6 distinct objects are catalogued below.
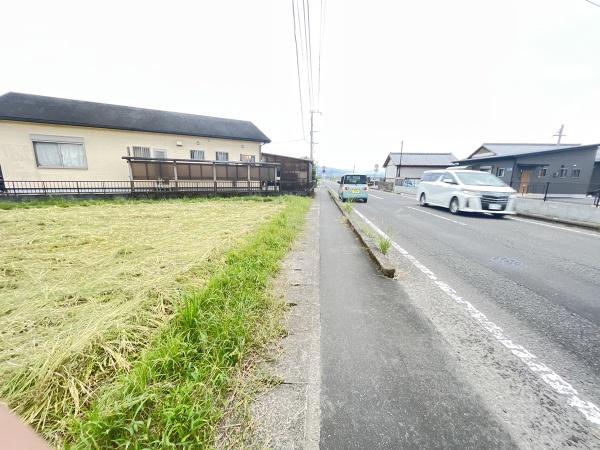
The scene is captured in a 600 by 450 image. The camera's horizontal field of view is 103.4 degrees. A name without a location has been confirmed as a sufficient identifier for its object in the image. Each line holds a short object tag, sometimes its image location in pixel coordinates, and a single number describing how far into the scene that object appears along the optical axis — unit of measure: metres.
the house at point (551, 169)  19.59
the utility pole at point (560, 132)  31.70
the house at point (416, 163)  42.11
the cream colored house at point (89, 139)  12.50
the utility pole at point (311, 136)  23.21
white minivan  9.22
